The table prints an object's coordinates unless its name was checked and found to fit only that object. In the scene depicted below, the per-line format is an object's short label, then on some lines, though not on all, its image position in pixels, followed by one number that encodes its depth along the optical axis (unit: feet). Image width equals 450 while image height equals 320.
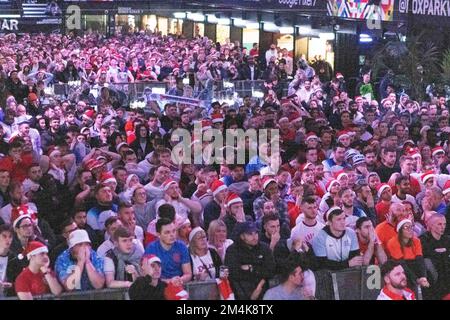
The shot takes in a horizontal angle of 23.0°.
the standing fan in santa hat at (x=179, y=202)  35.58
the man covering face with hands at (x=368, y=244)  31.65
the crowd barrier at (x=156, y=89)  76.04
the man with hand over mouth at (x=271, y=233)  31.89
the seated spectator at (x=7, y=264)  27.96
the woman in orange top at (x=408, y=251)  31.12
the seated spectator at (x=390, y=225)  32.78
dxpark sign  79.30
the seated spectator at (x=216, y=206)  35.32
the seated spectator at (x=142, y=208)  34.58
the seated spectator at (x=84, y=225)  31.83
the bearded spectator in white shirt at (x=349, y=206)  35.10
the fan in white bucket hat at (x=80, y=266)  27.89
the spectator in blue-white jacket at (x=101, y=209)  33.58
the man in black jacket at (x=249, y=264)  29.25
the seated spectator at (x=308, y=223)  32.50
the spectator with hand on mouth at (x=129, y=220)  31.73
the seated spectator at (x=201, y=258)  30.01
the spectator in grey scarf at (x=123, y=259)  28.99
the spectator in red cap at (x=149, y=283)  27.68
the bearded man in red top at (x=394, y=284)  29.12
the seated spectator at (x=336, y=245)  31.19
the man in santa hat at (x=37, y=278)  27.20
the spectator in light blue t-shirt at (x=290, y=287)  28.50
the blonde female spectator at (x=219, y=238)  31.22
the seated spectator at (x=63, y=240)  29.25
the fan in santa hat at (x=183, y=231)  31.40
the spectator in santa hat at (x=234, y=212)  34.01
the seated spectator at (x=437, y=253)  31.58
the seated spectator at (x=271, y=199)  35.55
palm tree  71.15
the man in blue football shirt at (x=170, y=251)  29.63
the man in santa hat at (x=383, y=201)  36.78
